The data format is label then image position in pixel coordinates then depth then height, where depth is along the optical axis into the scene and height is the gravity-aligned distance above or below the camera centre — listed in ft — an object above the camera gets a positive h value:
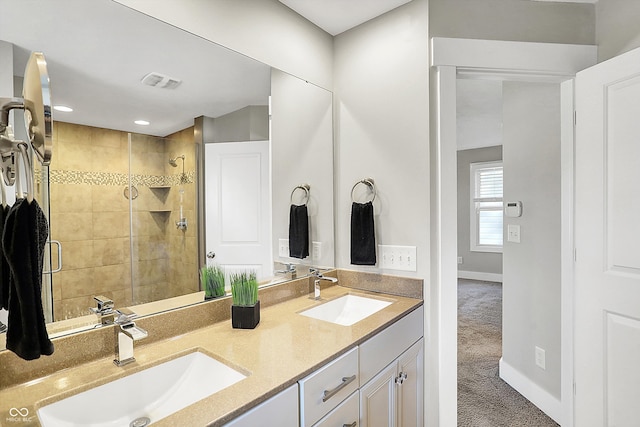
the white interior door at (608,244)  4.98 -0.61
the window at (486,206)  19.48 +0.03
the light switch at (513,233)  7.80 -0.63
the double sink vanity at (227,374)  2.78 -1.59
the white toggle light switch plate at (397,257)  5.82 -0.89
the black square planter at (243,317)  4.36 -1.42
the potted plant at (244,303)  4.37 -1.26
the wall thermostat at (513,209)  7.70 -0.06
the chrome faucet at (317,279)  5.92 -1.30
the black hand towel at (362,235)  6.16 -0.50
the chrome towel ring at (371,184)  6.30 +0.47
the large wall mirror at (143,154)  3.35 +0.72
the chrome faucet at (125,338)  3.26 -1.29
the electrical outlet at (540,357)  7.07 -3.28
